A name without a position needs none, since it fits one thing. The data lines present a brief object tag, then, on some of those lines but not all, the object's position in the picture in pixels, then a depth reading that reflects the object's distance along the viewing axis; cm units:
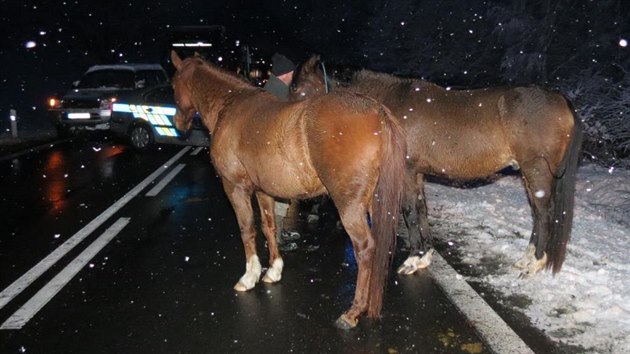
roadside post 1719
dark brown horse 522
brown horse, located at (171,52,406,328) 420
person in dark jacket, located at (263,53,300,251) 657
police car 1406
